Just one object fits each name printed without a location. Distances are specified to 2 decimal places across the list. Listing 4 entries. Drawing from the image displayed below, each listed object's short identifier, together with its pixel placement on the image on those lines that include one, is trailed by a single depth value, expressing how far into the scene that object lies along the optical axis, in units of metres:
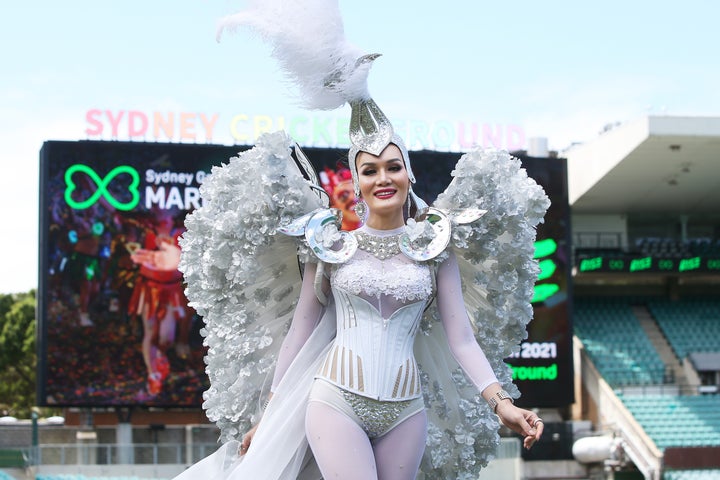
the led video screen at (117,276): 16.80
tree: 30.41
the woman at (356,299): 4.34
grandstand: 18.62
